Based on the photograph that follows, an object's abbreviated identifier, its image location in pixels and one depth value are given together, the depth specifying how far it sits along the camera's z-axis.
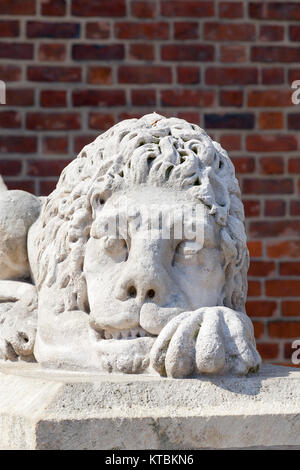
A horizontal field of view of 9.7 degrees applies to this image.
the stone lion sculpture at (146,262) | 4.64
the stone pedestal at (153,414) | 4.22
